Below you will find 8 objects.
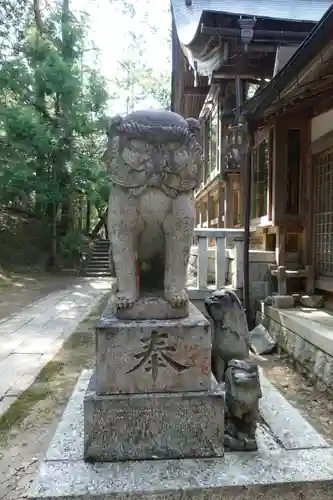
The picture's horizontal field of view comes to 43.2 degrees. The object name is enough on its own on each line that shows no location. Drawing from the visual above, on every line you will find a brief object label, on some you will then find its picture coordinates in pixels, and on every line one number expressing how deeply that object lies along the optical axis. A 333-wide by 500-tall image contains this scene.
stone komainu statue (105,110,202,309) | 2.07
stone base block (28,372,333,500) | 1.78
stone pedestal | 1.99
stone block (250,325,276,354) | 5.62
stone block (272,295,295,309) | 5.86
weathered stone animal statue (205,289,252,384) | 2.40
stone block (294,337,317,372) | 4.40
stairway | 15.59
